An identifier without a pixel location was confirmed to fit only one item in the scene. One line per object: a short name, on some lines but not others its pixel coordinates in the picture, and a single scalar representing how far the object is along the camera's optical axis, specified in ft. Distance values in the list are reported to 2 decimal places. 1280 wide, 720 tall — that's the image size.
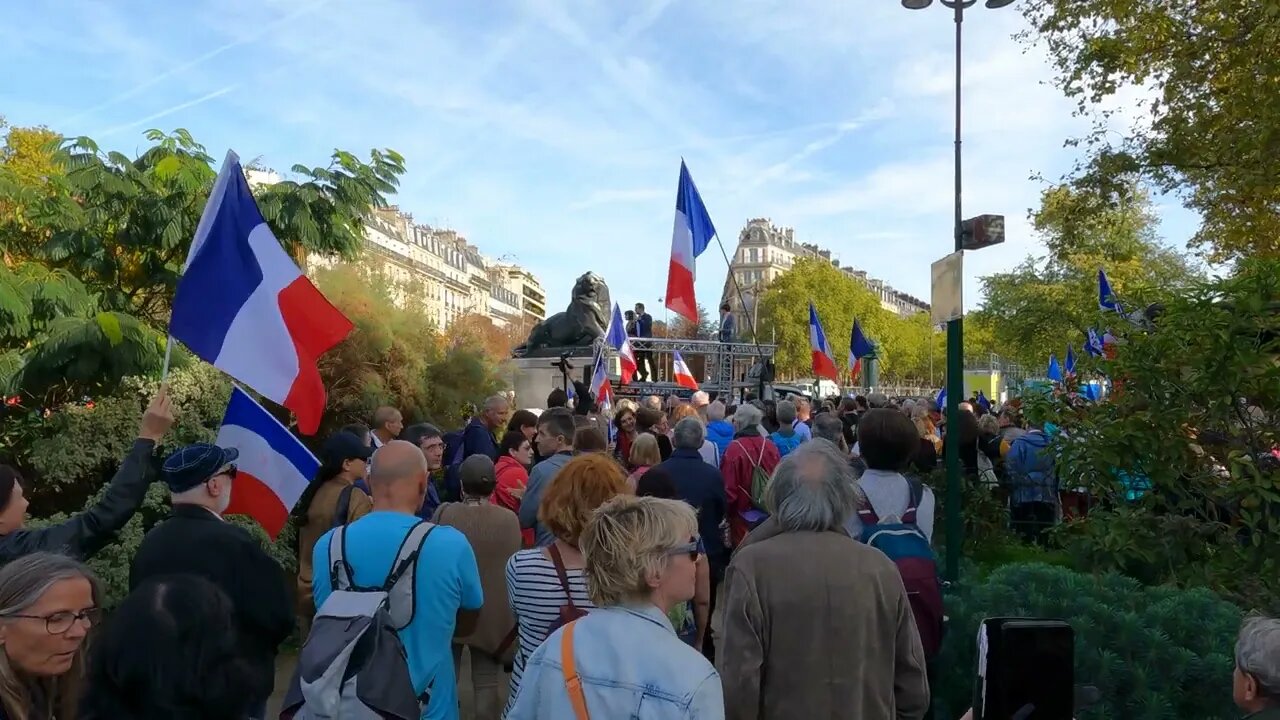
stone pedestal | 66.33
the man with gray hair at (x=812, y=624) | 10.05
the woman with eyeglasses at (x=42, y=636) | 7.71
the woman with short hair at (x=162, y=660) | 7.54
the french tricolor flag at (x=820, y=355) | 59.31
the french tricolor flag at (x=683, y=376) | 57.11
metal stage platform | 61.62
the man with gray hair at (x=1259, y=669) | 8.15
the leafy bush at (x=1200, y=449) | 16.11
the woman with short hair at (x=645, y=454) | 21.59
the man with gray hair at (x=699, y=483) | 21.06
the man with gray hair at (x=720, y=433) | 30.53
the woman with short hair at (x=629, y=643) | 6.92
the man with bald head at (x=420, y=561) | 11.10
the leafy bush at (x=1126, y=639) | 12.19
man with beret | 10.53
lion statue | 67.00
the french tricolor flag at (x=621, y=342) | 54.03
